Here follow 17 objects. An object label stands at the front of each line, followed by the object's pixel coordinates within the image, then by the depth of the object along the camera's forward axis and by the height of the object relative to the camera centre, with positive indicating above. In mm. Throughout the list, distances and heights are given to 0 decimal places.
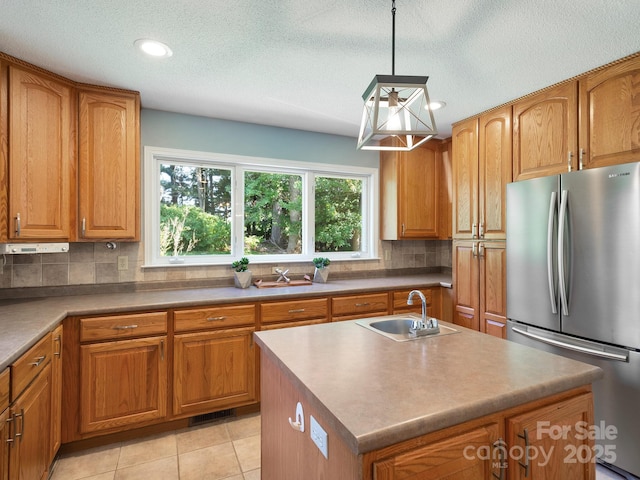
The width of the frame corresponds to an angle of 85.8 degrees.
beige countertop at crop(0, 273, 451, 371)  1578 -416
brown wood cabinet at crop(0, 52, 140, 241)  1966 +528
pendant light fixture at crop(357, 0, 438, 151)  1207 +495
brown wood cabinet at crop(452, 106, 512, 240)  2705 +545
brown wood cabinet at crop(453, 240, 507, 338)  2703 -391
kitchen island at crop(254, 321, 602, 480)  891 -484
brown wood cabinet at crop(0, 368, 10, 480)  1277 -696
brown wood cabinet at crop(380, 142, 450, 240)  3539 +485
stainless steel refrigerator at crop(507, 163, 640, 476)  1859 -257
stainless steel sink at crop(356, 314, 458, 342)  1877 -460
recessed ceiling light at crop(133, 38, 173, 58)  1842 +1060
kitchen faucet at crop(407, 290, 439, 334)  1660 -418
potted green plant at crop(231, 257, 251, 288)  2924 -285
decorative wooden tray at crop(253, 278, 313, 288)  3029 -397
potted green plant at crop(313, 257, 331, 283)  3287 -292
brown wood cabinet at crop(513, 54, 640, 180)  1971 +744
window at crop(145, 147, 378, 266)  2924 +290
